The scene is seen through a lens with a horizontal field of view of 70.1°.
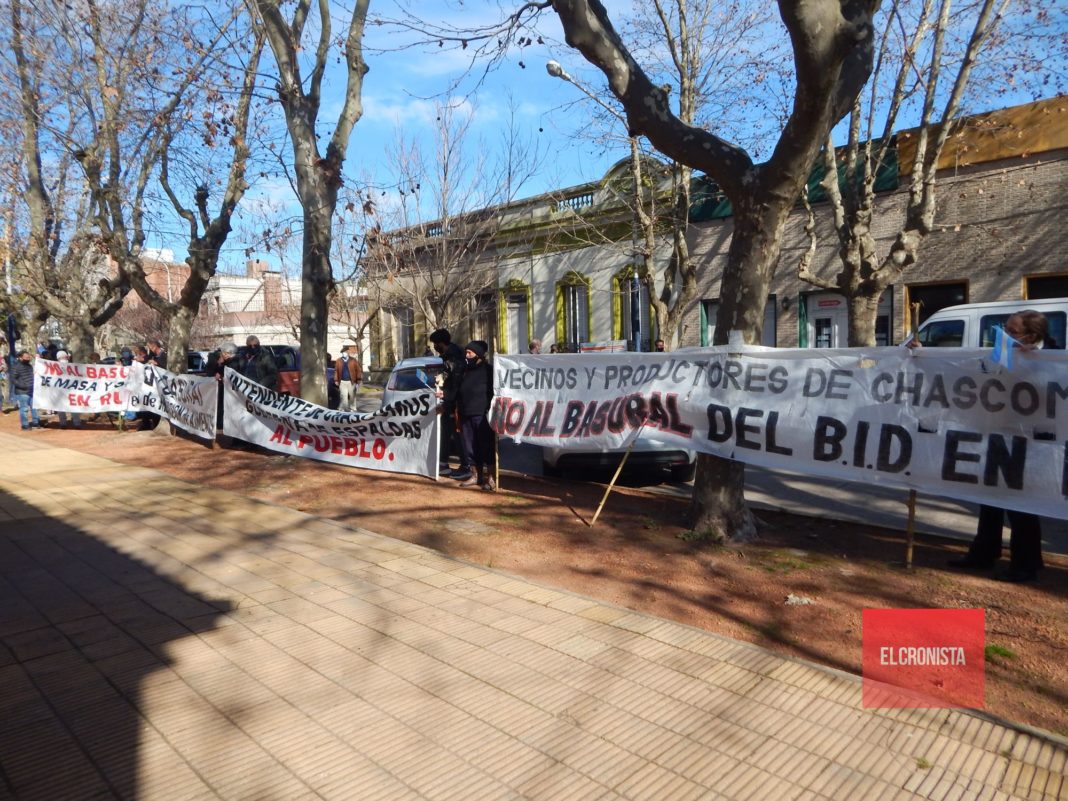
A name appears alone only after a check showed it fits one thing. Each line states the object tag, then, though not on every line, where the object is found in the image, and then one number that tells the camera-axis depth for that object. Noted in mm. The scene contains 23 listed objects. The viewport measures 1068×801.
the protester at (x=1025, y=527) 5242
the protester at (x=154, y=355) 16072
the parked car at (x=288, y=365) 17219
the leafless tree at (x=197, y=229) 13820
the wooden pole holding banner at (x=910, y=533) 5574
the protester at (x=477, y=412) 8906
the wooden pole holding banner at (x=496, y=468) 8715
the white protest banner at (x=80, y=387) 15422
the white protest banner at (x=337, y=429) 9281
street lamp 17078
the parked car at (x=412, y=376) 11688
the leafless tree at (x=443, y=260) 24281
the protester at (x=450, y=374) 8922
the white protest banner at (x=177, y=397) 12719
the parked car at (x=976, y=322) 9023
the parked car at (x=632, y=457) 9078
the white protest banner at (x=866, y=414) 5086
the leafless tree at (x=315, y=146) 11484
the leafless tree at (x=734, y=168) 6078
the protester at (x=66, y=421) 16578
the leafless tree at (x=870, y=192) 12133
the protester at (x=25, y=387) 16188
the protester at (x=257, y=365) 13594
